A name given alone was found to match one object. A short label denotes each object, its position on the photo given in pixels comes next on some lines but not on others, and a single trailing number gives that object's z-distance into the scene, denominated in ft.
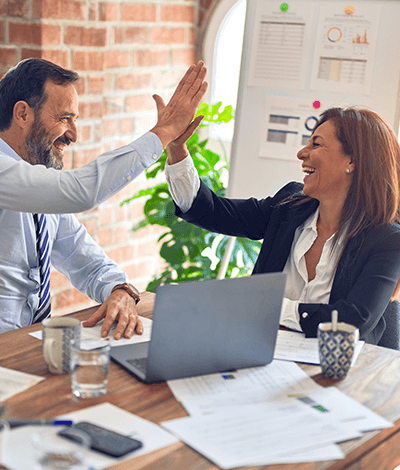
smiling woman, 5.52
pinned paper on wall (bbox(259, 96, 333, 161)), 7.98
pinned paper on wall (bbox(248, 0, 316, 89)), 7.98
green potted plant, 8.90
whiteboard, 7.50
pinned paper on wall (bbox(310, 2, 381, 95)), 7.58
